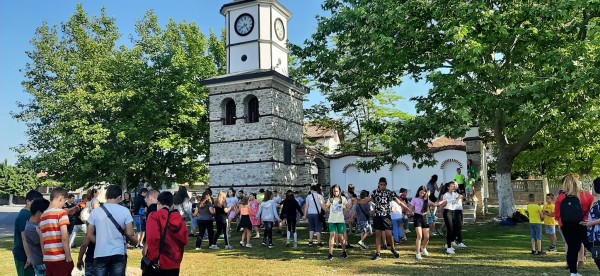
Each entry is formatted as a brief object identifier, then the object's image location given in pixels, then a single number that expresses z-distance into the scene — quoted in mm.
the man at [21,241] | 6645
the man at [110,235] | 5828
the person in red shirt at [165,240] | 5891
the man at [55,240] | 5945
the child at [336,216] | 11242
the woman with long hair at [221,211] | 13141
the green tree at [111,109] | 25516
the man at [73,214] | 11234
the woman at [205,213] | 13117
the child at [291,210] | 13943
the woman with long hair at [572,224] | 8078
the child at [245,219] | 13945
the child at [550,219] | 10912
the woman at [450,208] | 11469
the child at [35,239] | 6352
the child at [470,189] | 19578
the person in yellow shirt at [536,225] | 10875
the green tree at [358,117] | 31886
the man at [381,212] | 10758
